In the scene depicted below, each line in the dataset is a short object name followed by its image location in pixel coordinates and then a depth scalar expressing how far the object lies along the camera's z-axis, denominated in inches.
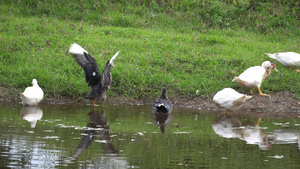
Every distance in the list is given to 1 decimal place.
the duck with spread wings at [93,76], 772.6
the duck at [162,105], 730.2
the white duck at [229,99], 733.3
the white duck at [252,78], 809.5
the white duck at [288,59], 910.4
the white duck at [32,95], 754.2
